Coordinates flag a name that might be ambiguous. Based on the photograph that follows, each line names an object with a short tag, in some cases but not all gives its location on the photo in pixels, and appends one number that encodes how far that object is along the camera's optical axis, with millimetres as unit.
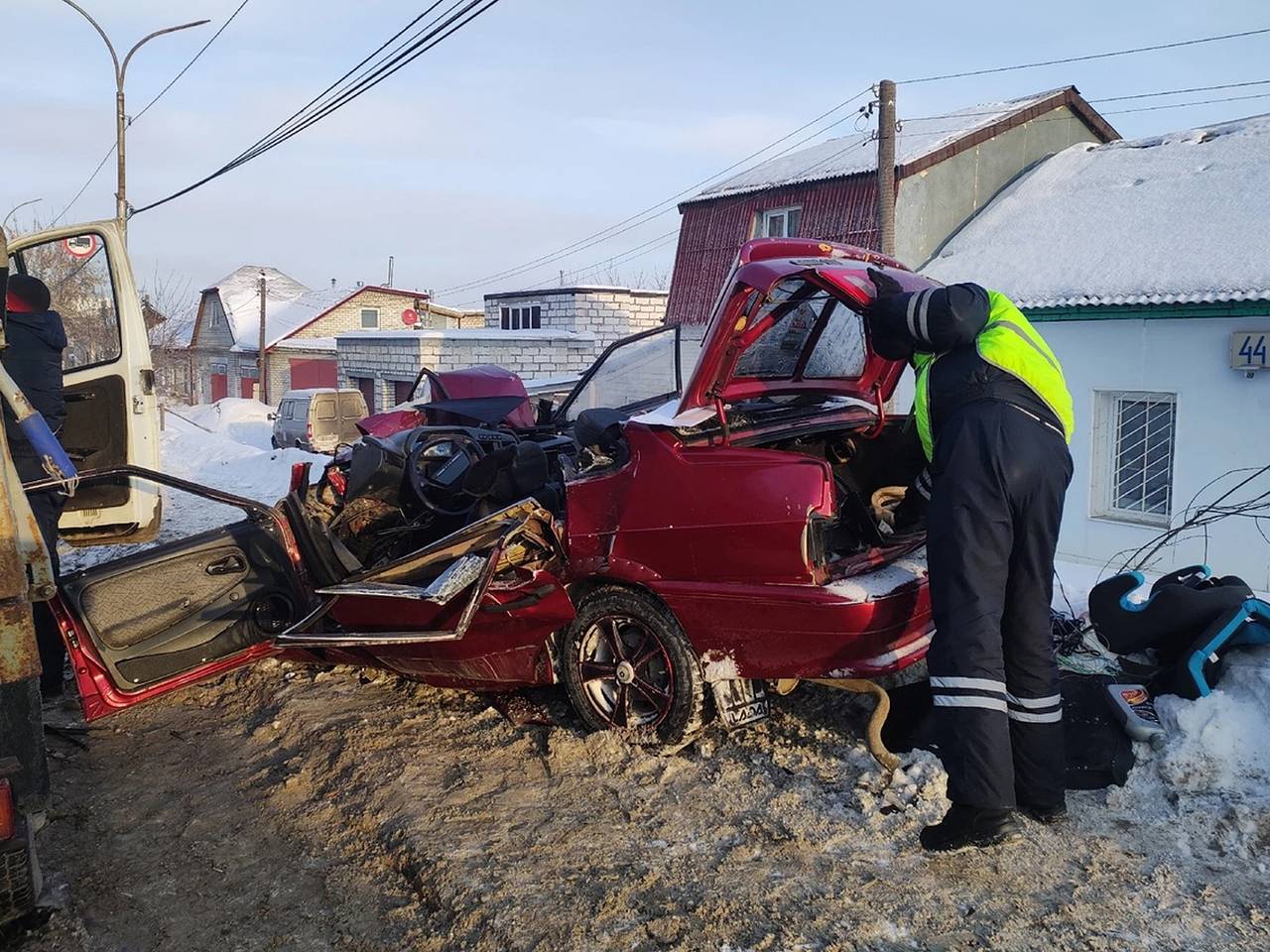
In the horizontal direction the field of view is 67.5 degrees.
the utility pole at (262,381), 41250
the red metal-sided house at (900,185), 17578
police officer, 3125
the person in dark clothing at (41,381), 4715
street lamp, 16344
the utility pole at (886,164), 14281
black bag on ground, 3469
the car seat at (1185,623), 3695
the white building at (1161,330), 11734
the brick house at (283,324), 45000
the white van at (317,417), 22844
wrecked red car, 3521
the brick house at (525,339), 26078
